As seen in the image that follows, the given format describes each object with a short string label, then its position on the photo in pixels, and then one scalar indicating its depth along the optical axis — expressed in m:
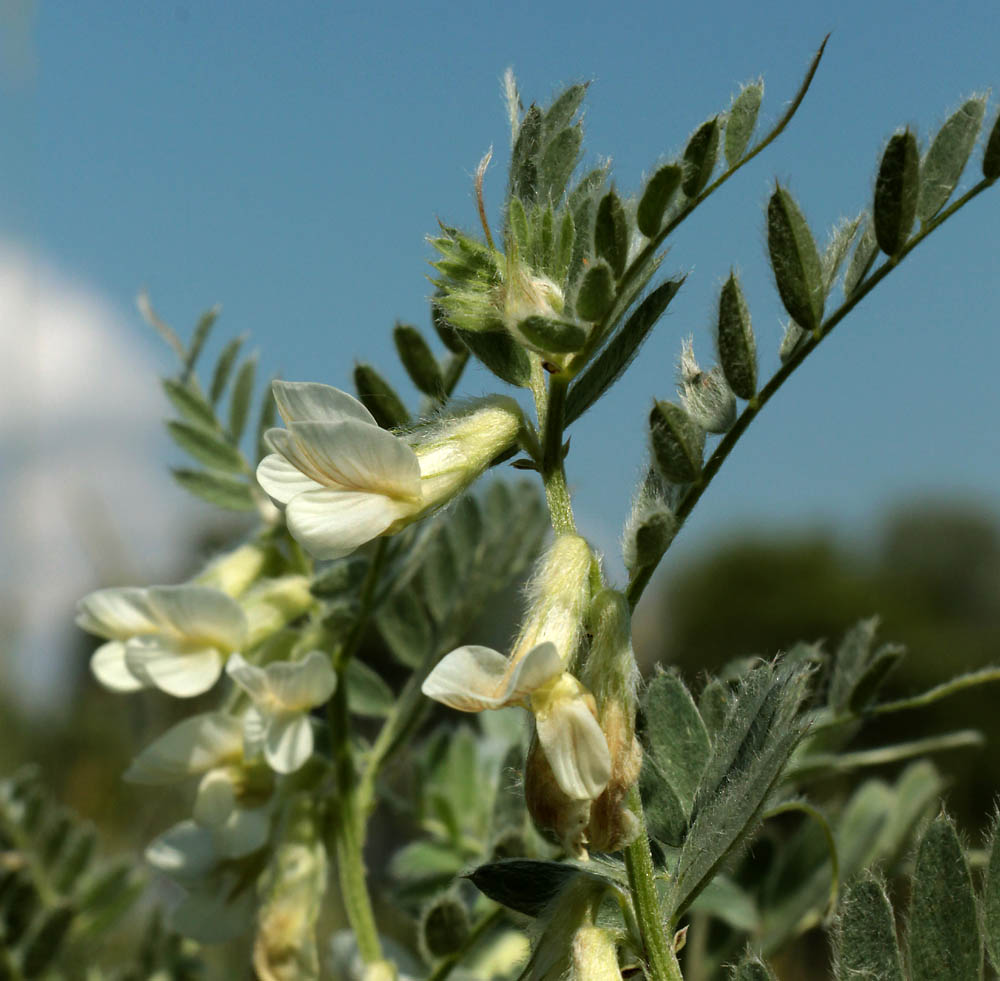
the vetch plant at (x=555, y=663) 0.19
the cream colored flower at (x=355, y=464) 0.19
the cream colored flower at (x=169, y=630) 0.24
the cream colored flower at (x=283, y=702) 0.23
